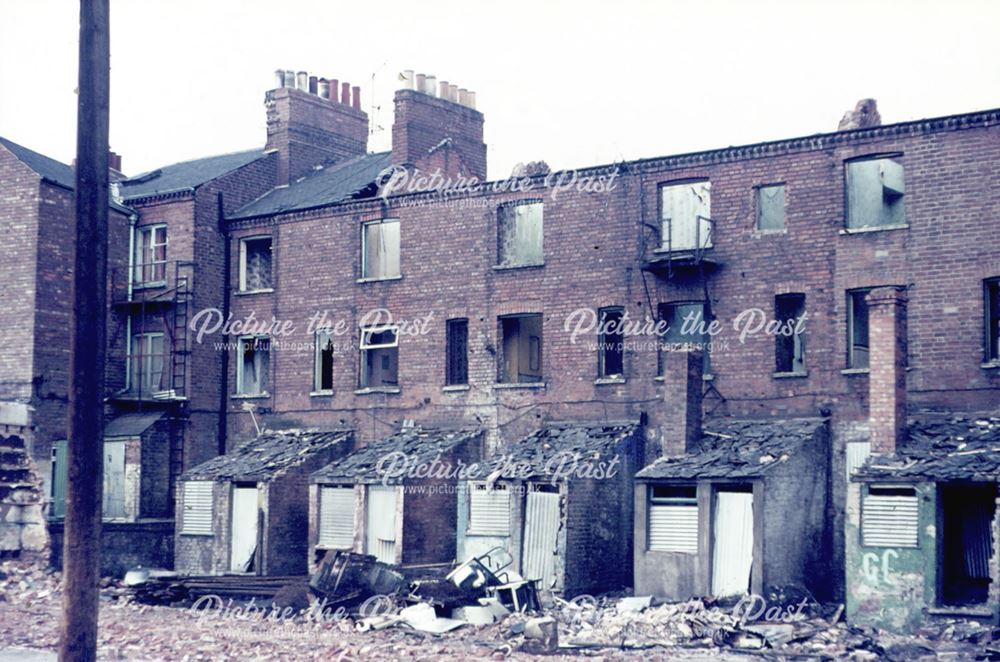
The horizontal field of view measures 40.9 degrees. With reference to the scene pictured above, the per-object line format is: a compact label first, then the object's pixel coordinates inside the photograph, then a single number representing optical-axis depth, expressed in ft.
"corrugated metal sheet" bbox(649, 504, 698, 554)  84.94
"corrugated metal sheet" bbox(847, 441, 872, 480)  87.20
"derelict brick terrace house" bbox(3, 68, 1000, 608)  87.25
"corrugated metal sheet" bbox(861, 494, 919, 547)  77.20
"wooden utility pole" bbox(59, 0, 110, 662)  38.17
